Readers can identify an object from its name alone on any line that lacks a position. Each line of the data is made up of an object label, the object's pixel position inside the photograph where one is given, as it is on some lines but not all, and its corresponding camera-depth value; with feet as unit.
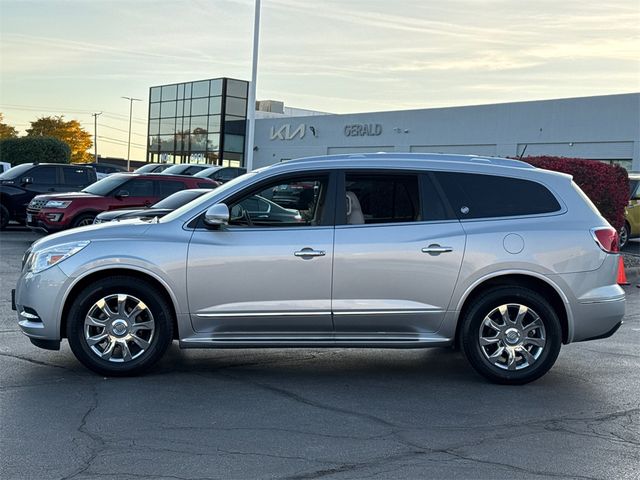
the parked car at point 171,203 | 47.17
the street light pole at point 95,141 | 269.23
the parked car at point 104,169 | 131.53
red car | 56.54
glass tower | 191.70
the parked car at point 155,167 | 125.49
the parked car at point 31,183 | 68.69
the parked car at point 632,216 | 63.93
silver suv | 22.35
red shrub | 52.95
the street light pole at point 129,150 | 253.77
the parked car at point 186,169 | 112.47
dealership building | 115.03
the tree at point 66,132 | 238.48
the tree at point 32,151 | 155.63
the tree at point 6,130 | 243.27
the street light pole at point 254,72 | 94.32
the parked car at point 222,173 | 95.30
